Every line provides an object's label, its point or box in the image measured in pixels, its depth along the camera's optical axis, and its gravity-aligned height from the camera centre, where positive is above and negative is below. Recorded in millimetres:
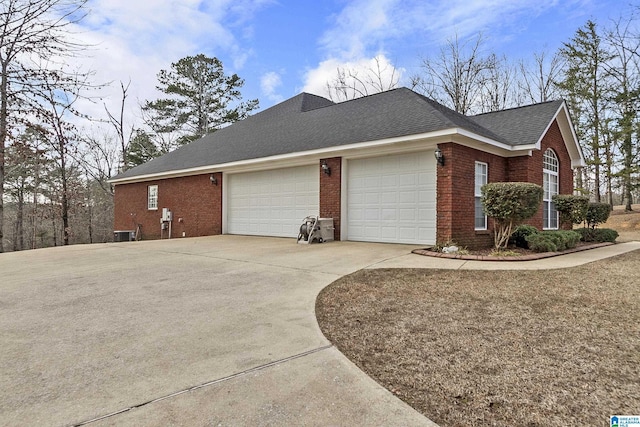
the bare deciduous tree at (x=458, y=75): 23188 +9654
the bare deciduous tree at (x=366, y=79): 24516 +9907
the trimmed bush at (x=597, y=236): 11203 -592
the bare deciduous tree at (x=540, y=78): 23406 +9439
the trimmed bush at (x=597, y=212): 10805 +162
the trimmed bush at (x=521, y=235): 8851 -446
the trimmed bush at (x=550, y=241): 8078 -560
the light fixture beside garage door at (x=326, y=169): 10547 +1446
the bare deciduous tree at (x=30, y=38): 6645 +3528
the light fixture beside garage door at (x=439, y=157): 8438 +1449
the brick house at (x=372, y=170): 8859 +1508
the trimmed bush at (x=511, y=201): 7371 +341
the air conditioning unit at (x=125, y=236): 17594 -939
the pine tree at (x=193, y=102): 28531 +9410
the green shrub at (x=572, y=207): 10109 +304
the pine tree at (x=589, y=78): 22094 +8751
